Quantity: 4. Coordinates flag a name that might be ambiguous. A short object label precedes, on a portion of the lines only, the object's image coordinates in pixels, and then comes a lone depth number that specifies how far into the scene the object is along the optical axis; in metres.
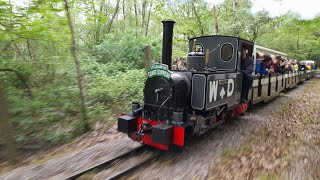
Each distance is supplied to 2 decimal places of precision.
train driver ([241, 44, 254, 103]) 6.77
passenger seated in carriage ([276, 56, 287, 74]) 11.52
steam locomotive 4.54
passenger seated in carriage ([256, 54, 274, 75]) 8.98
